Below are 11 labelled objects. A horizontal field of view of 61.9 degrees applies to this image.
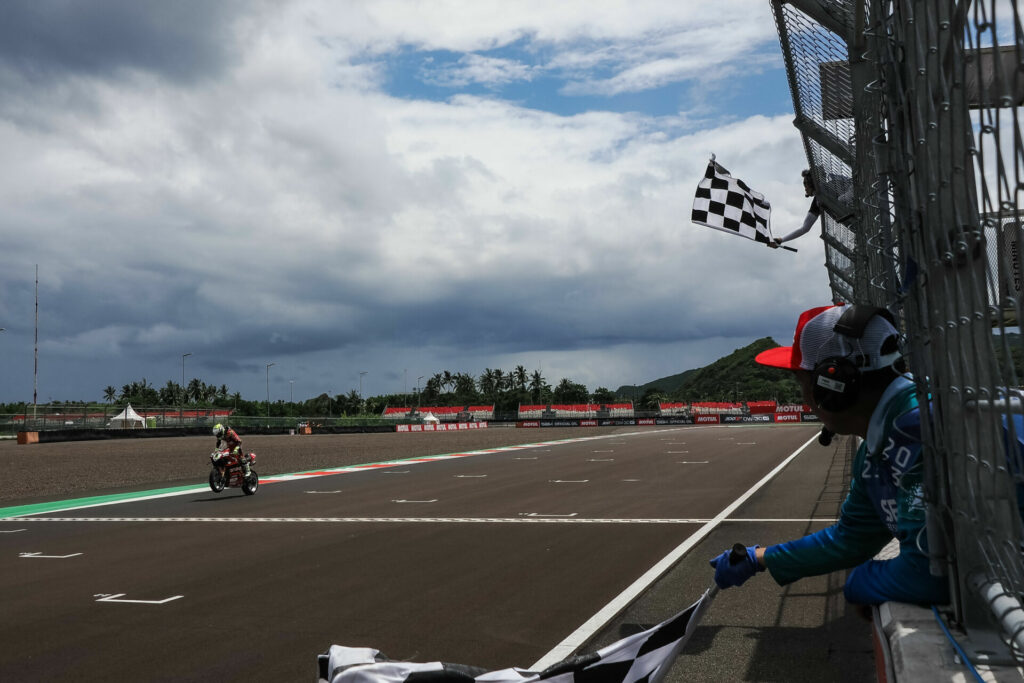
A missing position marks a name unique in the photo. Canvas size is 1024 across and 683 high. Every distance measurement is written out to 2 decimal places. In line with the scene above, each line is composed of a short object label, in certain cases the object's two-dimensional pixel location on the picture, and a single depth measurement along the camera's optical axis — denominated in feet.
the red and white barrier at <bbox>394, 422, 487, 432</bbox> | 220.02
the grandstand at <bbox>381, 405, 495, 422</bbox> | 301.30
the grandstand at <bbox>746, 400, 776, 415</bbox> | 263.55
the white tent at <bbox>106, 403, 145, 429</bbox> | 168.35
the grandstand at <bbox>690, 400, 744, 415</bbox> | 262.06
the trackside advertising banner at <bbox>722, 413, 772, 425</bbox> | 244.83
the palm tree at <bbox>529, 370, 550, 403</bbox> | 493.77
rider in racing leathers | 47.32
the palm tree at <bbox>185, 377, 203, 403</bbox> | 493.77
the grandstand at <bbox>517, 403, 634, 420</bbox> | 261.24
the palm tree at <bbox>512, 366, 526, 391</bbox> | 512.22
